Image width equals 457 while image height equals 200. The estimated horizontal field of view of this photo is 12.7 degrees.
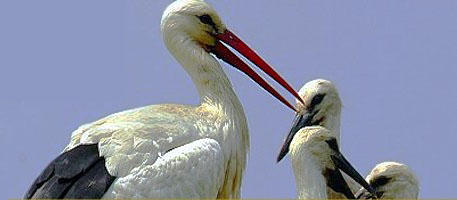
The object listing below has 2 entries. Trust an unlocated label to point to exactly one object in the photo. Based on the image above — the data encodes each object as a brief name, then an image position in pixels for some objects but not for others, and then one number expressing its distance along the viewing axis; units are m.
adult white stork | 10.47
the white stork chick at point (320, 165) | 12.52
